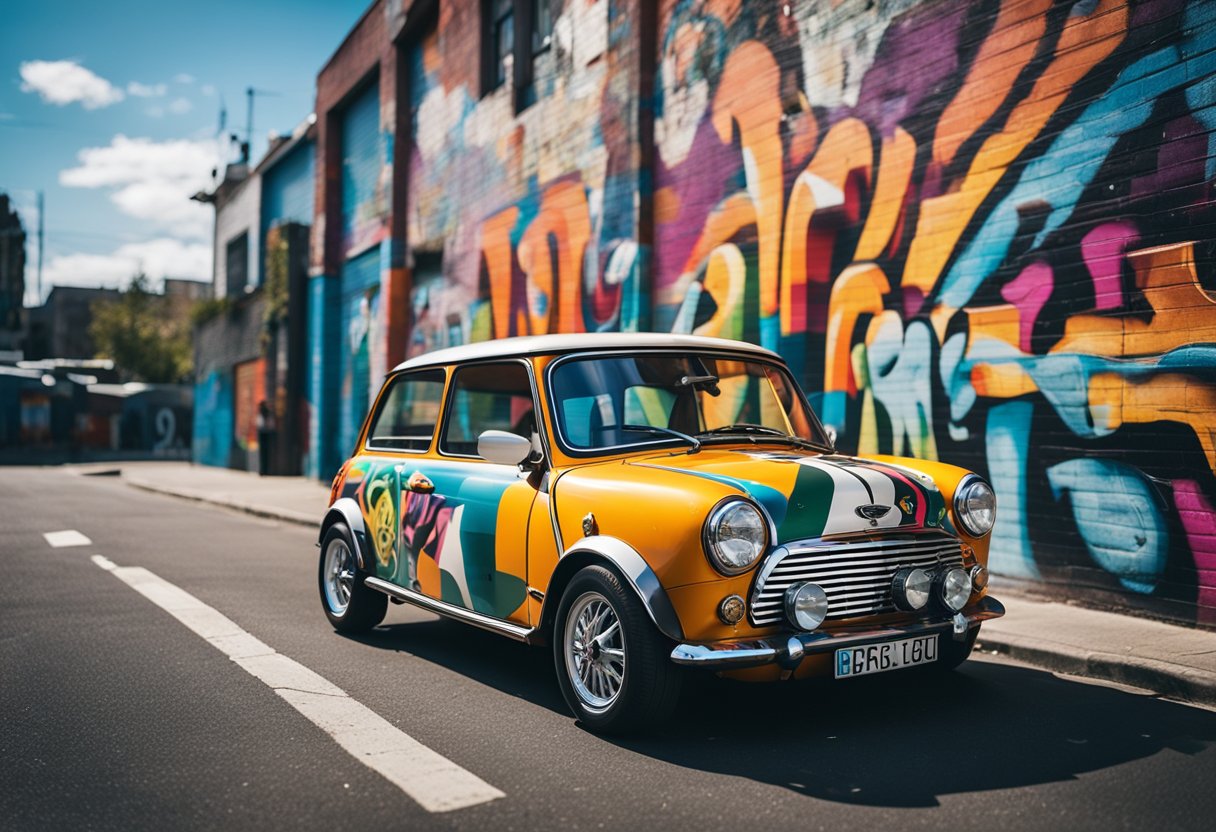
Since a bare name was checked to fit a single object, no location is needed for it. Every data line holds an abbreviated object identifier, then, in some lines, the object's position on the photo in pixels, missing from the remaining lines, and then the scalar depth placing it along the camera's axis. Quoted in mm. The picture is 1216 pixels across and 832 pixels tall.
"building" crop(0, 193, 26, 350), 62688
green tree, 54625
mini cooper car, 3906
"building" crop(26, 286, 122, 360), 65375
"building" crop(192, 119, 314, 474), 24188
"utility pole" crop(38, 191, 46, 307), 67062
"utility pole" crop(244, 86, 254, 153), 35772
